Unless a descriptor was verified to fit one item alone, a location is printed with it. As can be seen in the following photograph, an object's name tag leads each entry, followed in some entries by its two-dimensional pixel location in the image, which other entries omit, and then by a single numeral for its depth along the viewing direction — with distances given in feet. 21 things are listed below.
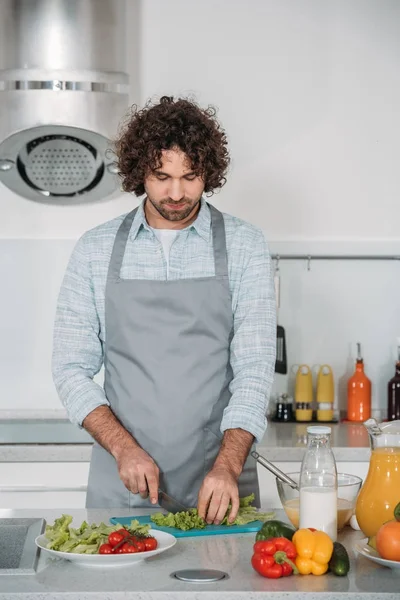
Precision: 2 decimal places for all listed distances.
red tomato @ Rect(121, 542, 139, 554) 7.83
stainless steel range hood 12.85
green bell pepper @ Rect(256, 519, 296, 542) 7.96
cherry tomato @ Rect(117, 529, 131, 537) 7.91
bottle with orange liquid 14.37
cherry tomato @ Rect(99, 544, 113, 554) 7.83
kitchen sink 8.82
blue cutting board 8.59
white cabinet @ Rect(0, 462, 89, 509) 12.57
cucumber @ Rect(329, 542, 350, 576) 7.68
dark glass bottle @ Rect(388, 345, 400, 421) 14.15
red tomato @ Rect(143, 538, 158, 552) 7.89
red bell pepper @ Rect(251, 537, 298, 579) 7.65
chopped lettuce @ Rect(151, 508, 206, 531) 8.62
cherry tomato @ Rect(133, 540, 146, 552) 7.84
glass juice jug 8.34
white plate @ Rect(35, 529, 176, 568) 7.78
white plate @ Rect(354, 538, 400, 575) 7.73
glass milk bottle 8.27
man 9.81
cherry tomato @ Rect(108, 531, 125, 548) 7.87
